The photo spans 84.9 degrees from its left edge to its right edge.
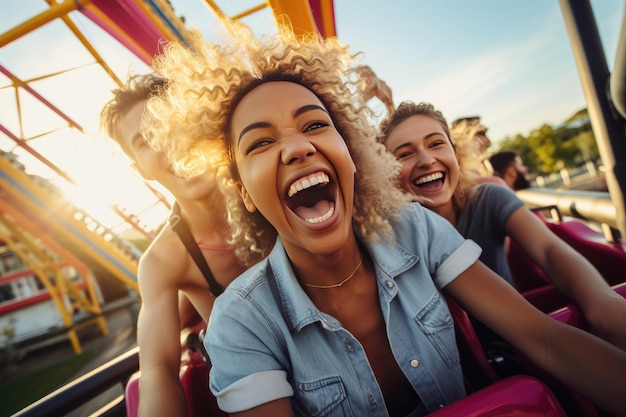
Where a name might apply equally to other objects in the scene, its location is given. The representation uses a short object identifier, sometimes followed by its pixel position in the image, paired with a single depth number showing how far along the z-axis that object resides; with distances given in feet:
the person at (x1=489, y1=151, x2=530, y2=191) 11.16
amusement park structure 2.41
